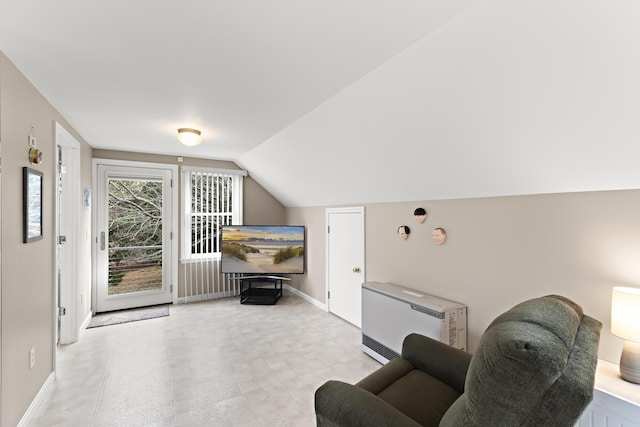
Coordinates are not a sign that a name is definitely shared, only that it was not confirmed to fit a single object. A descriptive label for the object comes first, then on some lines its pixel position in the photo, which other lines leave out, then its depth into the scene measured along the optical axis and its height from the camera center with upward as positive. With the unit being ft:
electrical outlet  6.86 -3.29
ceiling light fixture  10.44 +2.78
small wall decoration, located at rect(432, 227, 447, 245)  8.48 -0.63
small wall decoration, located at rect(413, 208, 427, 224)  9.11 -0.05
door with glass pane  13.76 -0.98
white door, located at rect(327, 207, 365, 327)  12.10 -2.08
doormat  12.70 -4.52
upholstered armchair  2.62 -1.53
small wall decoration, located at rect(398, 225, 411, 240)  9.75 -0.57
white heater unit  7.56 -2.93
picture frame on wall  6.51 +0.28
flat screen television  15.39 -1.81
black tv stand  15.52 -4.18
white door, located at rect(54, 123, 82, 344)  10.58 -1.02
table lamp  4.41 -1.72
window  15.58 +0.43
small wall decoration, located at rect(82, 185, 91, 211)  11.76 +0.73
